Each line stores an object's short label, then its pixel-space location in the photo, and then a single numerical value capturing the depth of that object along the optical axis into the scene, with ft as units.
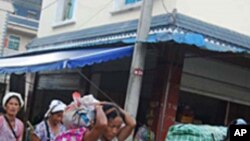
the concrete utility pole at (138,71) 23.00
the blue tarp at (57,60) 24.55
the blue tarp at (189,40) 22.72
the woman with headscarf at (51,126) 19.21
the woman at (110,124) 12.78
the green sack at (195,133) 15.21
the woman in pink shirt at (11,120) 19.76
